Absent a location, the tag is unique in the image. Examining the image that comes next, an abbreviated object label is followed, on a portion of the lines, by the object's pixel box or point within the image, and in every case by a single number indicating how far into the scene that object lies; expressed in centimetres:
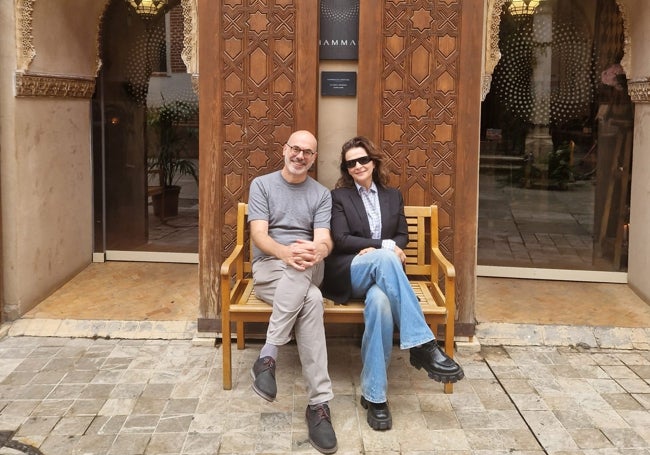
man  392
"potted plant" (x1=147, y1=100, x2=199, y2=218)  691
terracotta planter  716
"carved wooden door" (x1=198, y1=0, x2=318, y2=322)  490
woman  401
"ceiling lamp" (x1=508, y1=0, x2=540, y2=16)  630
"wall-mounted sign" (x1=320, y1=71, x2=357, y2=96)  500
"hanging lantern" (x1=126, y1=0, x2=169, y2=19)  666
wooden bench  428
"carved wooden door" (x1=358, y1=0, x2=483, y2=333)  488
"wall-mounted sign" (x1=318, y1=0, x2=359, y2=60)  495
